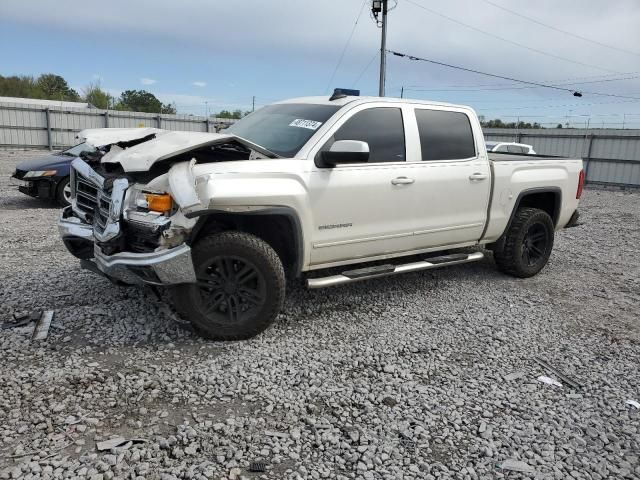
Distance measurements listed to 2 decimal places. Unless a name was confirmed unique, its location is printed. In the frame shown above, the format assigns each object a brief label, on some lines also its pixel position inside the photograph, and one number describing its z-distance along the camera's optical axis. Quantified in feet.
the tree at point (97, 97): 181.68
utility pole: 68.54
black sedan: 30.66
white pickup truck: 12.13
